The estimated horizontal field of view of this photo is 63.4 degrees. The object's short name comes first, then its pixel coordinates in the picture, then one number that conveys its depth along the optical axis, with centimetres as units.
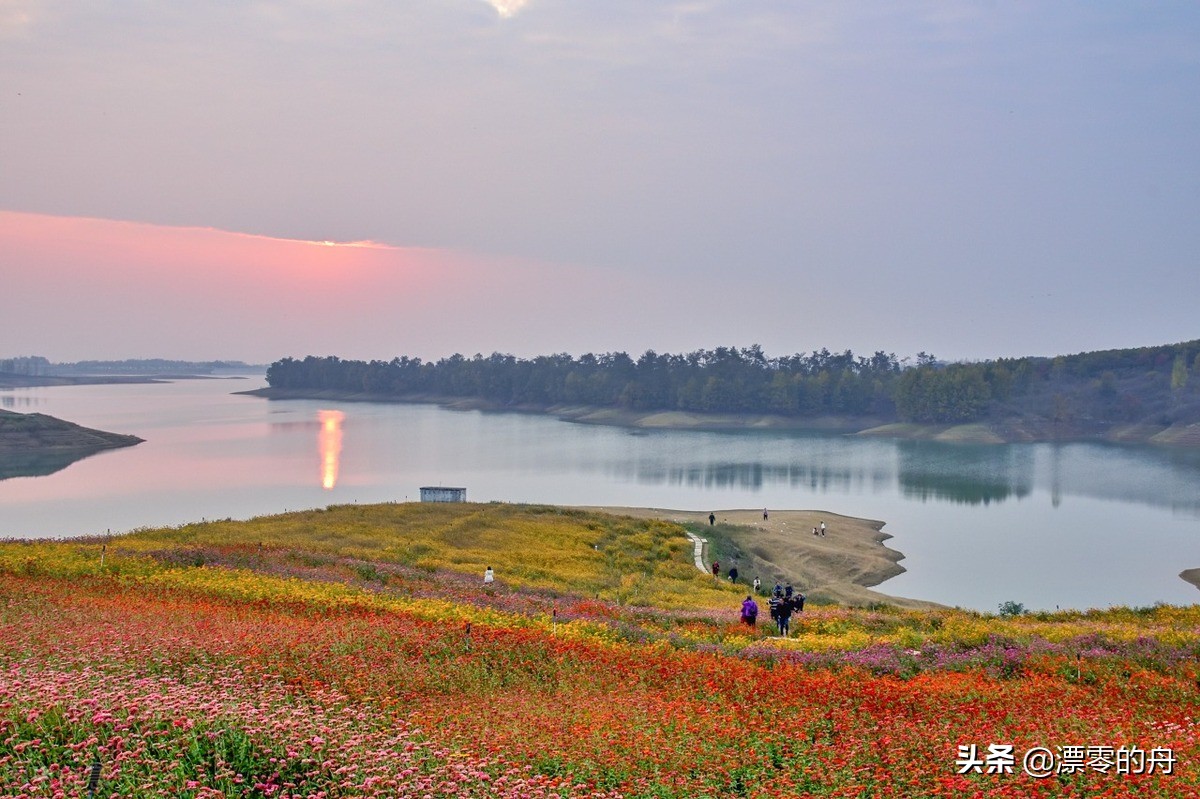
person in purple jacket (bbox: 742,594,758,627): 2705
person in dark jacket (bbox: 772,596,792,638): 2712
